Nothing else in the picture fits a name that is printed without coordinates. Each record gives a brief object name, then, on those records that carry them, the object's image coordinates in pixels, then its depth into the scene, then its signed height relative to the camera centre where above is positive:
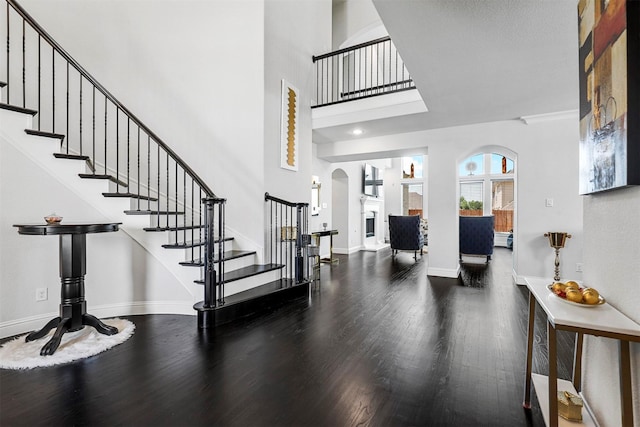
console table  1.09 -0.44
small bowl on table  2.24 -0.05
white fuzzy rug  2.11 -1.05
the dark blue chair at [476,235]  6.27 -0.48
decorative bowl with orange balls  1.28 -0.37
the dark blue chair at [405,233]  6.79 -0.48
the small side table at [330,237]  5.70 -0.48
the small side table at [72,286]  2.37 -0.60
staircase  2.81 +0.28
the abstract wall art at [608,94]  1.12 +0.52
